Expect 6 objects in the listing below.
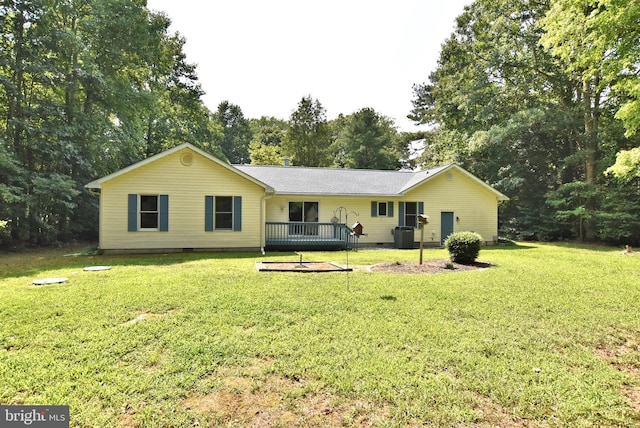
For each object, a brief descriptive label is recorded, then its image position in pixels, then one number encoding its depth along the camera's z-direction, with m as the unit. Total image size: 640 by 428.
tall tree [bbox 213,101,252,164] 43.66
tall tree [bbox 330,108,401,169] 33.94
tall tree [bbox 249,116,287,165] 32.47
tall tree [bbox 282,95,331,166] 32.94
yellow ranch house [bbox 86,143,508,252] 11.80
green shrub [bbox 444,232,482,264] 9.43
